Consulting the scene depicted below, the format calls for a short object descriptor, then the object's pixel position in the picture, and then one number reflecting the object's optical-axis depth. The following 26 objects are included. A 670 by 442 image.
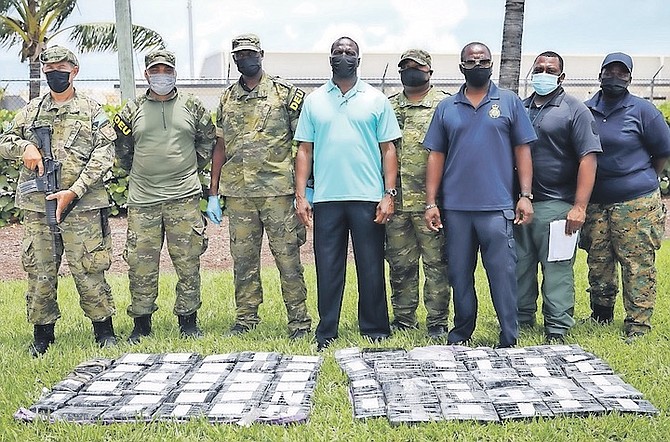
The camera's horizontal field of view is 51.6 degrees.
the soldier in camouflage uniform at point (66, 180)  5.04
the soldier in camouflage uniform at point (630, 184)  5.11
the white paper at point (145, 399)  4.17
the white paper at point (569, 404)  4.02
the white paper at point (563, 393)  4.17
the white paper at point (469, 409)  3.99
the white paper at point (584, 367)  4.55
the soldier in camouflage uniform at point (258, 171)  5.22
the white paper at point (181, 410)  4.02
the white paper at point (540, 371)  4.49
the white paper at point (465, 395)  4.17
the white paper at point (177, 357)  4.85
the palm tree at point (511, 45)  7.95
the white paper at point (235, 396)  4.21
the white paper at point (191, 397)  4.20
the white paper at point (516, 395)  4.15
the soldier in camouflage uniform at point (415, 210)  5.16
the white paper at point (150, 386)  4.35
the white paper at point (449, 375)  4.44
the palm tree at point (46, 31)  15.80
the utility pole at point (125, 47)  8.64
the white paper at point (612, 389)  4.23
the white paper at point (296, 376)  4.45
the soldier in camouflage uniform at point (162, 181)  5.25
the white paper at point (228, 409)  4.01
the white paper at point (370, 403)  4.08
